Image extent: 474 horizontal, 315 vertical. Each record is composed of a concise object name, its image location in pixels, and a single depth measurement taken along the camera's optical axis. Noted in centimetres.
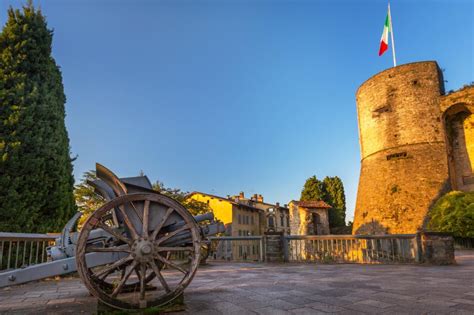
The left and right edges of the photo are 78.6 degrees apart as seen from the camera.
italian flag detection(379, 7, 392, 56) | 2545
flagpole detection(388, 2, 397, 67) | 2503
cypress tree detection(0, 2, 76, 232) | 798
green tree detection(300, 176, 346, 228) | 4079
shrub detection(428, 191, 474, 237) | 1625
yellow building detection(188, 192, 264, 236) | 3591
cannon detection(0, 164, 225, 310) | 298
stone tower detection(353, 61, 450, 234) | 2110
